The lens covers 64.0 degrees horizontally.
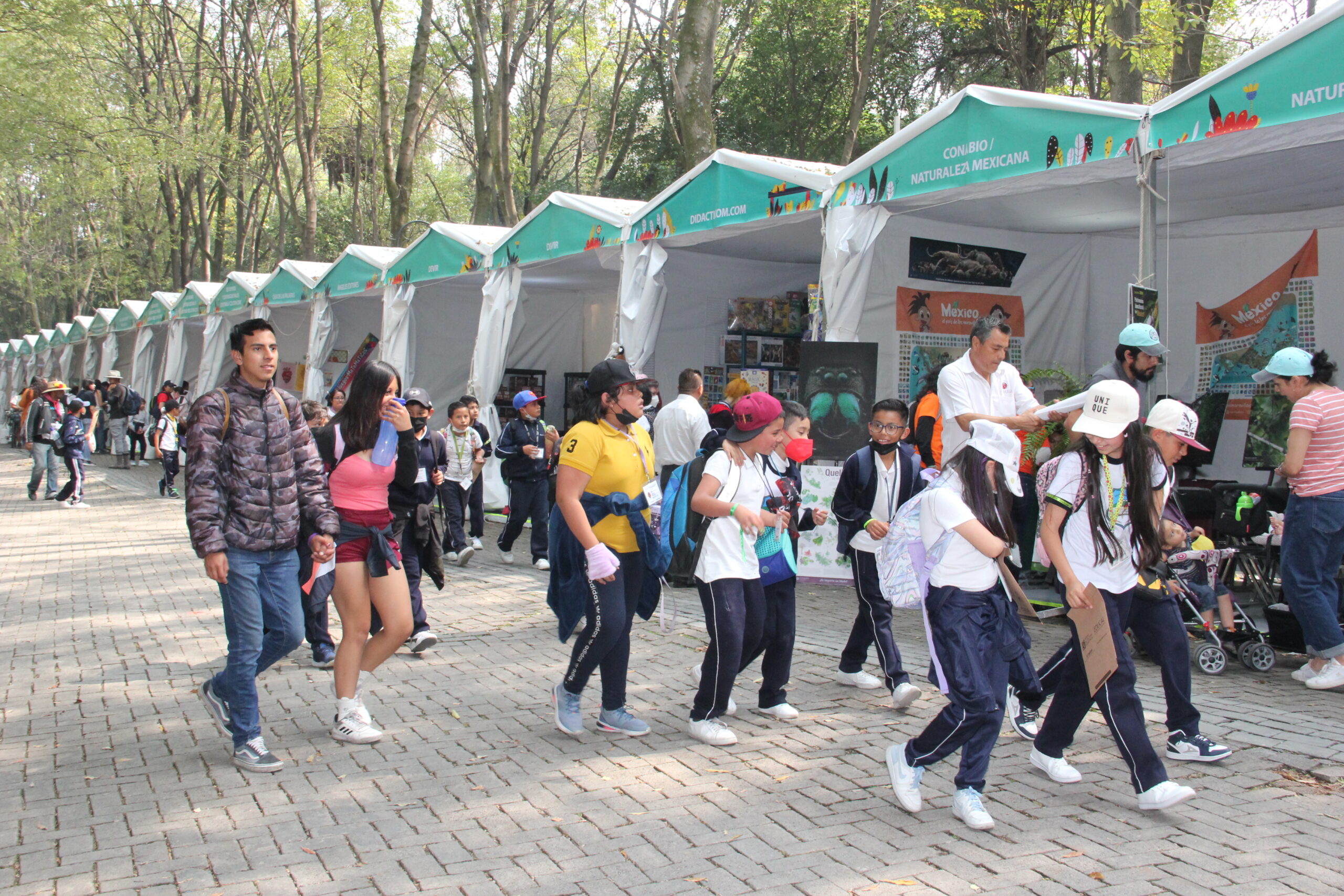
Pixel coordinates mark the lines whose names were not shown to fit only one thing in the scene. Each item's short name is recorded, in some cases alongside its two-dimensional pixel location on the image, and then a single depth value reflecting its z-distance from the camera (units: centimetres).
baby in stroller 602
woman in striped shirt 572
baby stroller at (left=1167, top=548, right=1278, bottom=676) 605
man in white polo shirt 612
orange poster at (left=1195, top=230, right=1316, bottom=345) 958
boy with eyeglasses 562
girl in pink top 482
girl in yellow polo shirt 465
